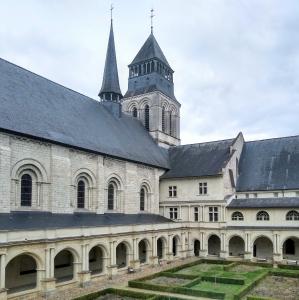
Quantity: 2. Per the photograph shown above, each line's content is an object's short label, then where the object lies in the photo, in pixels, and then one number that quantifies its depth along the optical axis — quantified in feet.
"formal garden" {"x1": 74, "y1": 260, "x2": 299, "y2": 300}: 78.02
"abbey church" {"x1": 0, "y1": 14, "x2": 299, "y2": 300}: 88.63
